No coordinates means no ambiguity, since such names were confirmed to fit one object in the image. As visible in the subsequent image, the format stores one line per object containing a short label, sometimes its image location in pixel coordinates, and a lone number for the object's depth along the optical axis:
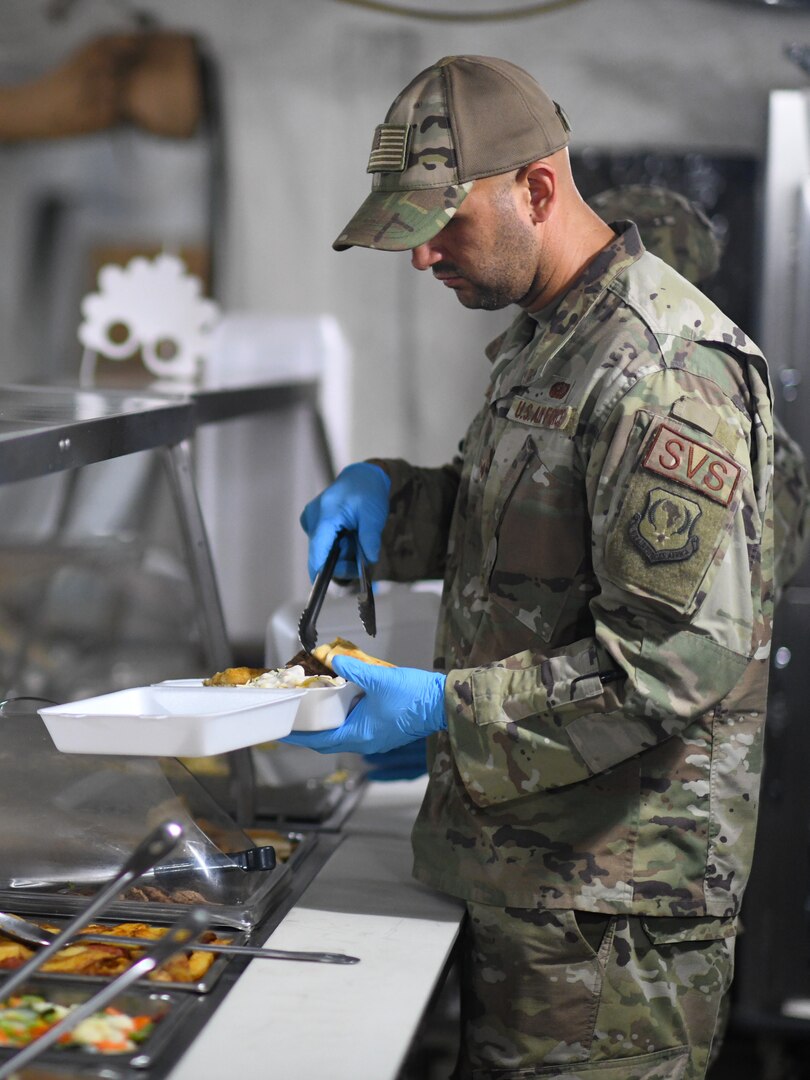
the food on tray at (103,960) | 2.19
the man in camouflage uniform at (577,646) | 2.20
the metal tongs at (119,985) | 2.00
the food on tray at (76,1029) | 2.08
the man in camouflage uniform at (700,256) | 2.96
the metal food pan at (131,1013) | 2.05
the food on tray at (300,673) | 2.28
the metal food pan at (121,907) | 2.30
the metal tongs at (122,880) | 2.03
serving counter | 2.10
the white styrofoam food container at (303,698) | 2.22
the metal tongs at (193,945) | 2.24
